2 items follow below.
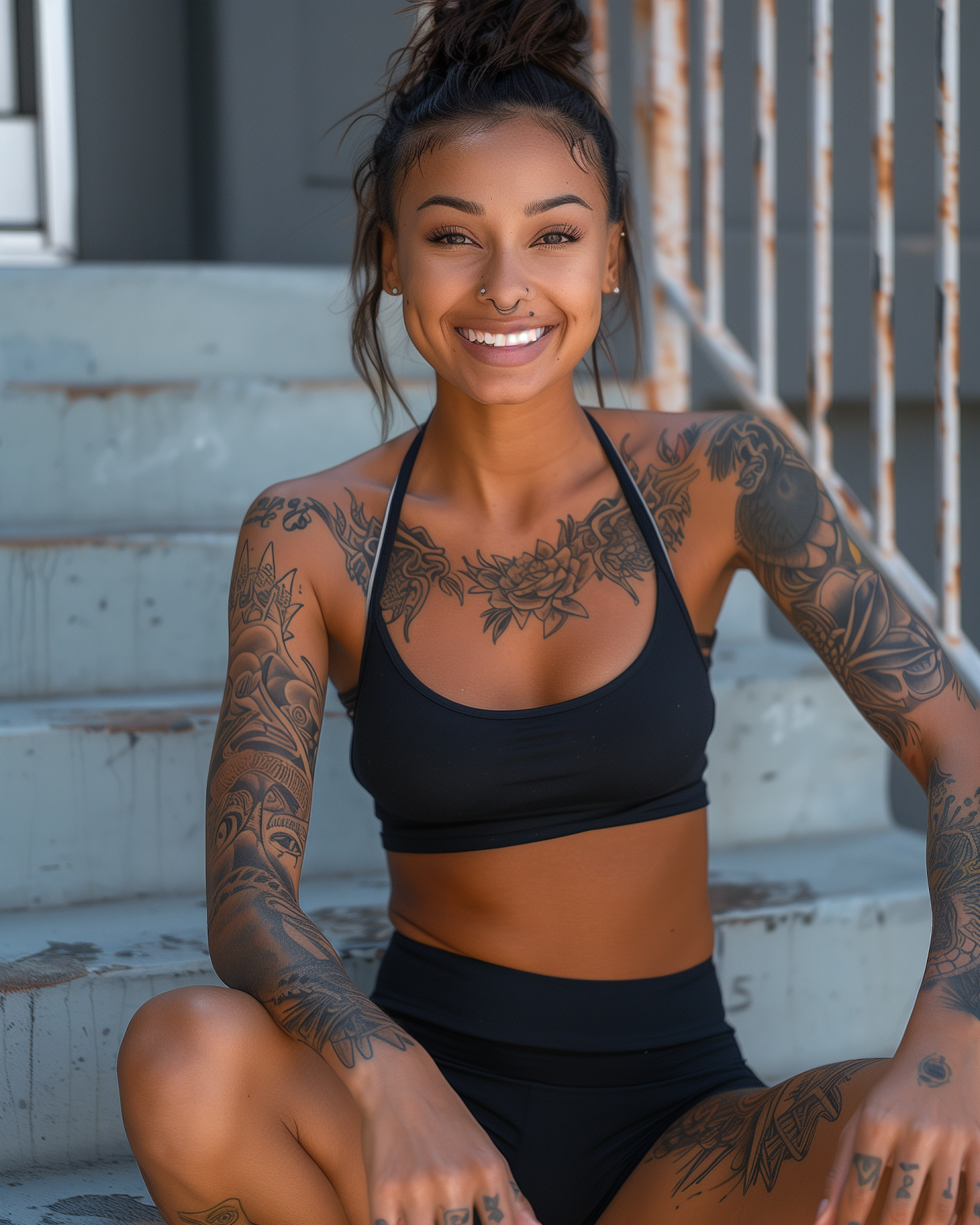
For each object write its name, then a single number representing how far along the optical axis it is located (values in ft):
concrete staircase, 6.81
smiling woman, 6.04
